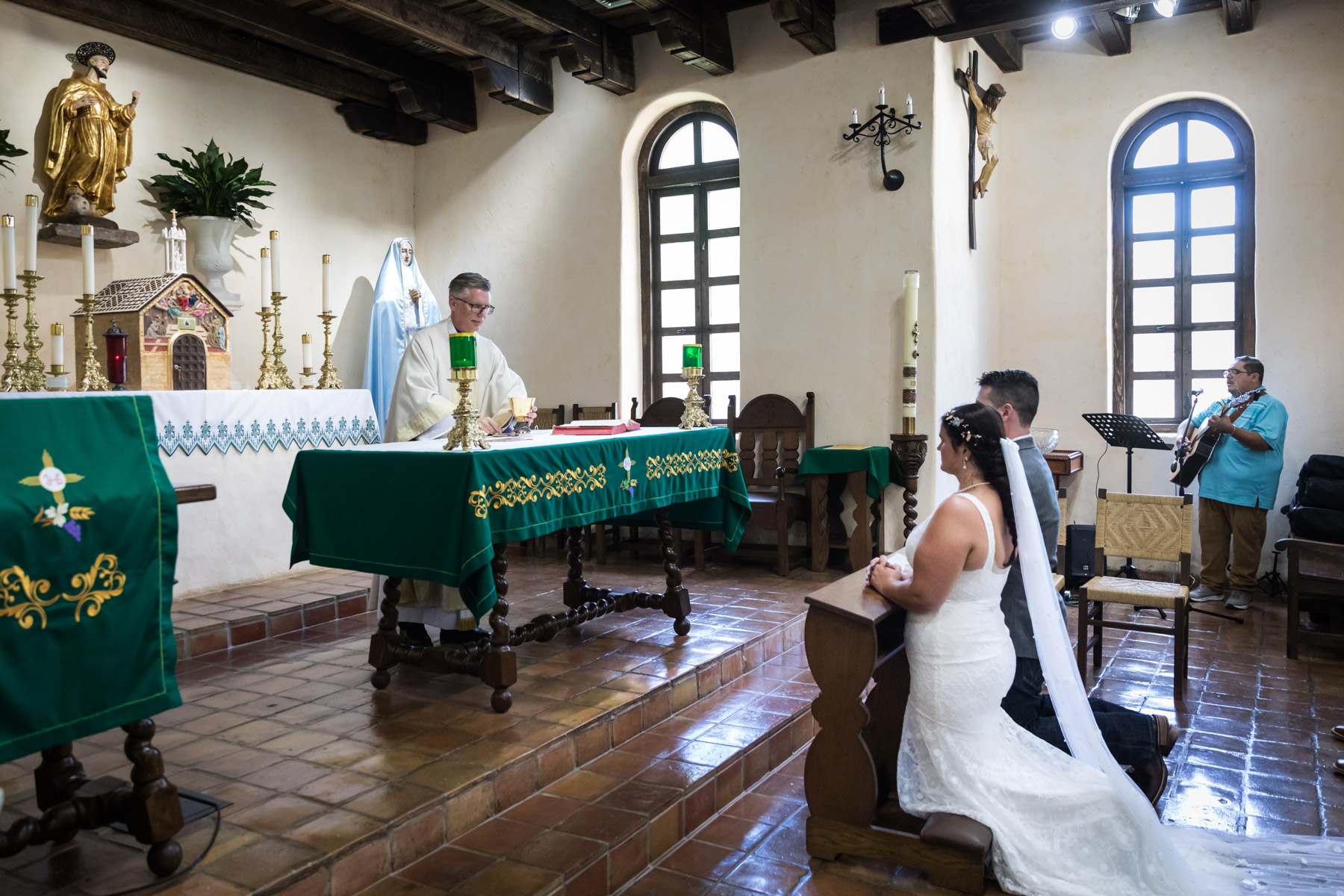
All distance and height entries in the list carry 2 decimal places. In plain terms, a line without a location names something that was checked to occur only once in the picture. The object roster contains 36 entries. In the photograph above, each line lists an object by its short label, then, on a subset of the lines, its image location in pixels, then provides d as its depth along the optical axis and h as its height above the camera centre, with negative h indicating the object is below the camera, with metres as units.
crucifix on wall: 7.02 +2.10
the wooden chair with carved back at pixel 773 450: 6.65 -0.27
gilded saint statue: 5.89 +1.77
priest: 4.27 +0.07
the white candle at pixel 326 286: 6.12 +0.87
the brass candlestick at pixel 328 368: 6.36 +0.34
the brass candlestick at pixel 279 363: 6.07 +0.37
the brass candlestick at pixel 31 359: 4.63 +0.32
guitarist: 6.49 -0.49
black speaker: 6.65 -1.02
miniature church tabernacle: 5.48 +0.54
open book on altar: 4.48 -0.06
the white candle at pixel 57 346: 4.90 +0.40
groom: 3.14 -1.01
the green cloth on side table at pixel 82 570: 2.13 -0.35
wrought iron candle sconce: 6.47 +1.93
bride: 2.70 -1.01
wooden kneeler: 2.91 -1.08
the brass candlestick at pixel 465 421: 3.64 -0.01
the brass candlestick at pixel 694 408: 5.21 +0.03
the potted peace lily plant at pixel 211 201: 6.57 +1.54
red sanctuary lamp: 5.06 +0.35
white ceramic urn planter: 6.66 +1.23
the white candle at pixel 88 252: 4.87 +0.87
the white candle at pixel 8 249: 4.57 +0.84
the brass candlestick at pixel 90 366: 4.89 +0.29
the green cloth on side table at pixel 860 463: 6.42 -0.35
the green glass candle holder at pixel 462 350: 3.62 +0.26
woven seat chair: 4.62 -0.80
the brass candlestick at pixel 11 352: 4.60 +0.35
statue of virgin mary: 7.73 +0.84
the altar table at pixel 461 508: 3.49 -0.36
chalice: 4.36 +0.04
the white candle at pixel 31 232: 4.68 +0.96
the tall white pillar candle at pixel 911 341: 6.34 +0.47
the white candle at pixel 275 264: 6.03 +0.99
